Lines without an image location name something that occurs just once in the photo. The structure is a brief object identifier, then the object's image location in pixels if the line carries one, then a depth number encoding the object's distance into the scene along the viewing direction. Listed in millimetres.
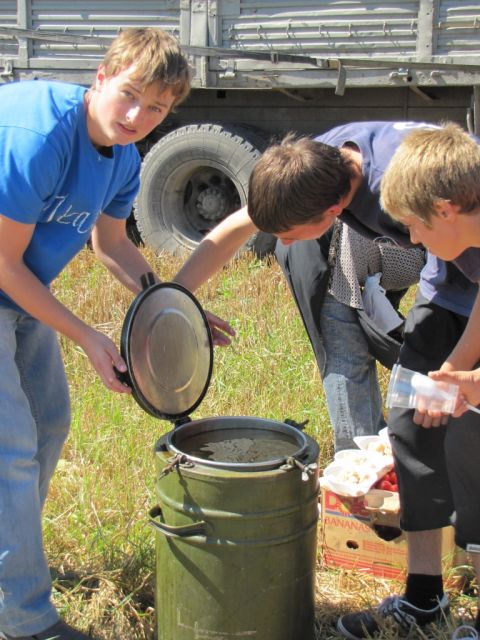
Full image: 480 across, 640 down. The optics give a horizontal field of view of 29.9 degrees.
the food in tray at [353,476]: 3496
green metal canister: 2617
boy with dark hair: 2773
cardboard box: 3436
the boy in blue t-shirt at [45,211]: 2637
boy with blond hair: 2406
